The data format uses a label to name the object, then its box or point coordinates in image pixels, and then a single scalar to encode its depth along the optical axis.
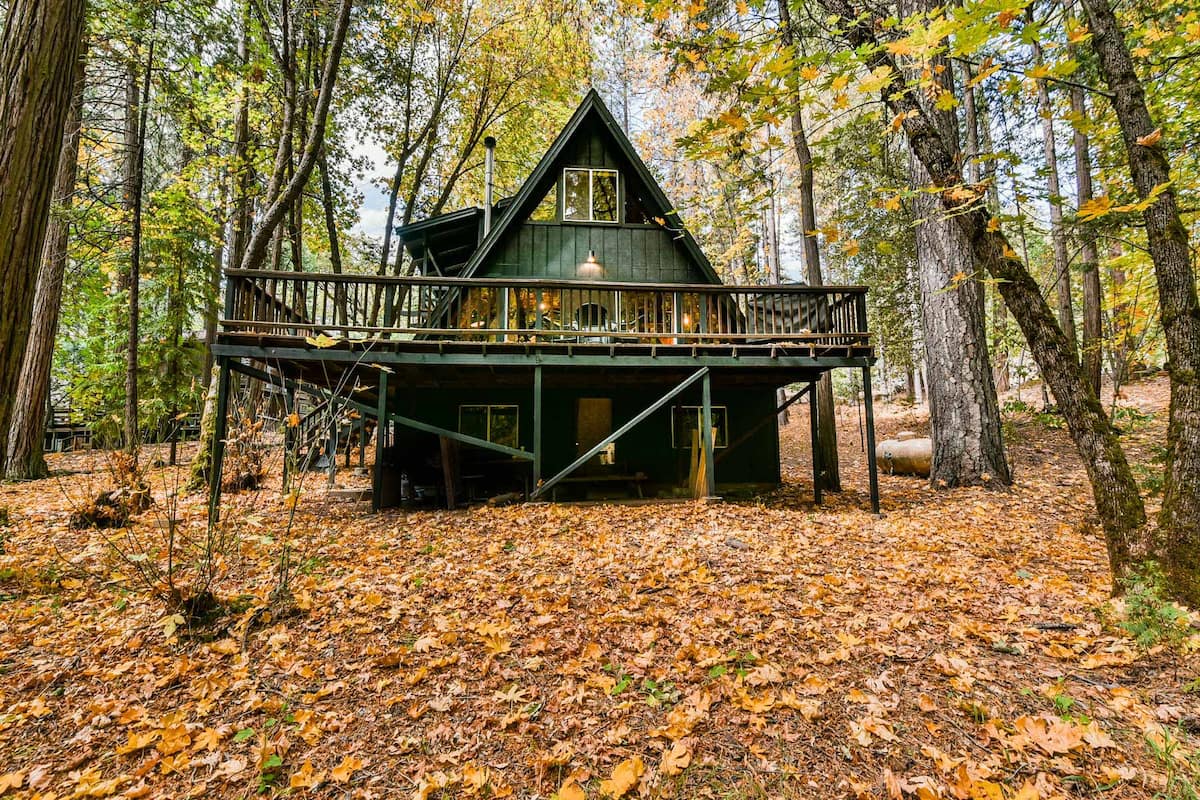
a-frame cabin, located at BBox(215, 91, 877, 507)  7.46
